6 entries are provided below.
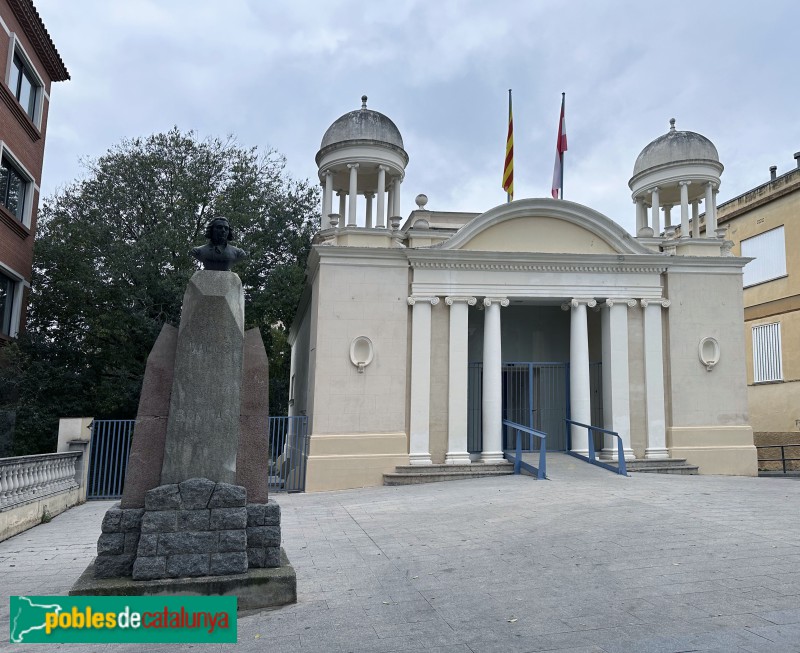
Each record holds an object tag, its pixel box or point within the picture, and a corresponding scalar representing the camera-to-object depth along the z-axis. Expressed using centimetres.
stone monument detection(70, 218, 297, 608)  561
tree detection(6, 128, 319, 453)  1684
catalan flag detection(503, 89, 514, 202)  1794
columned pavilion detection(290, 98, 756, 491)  1498
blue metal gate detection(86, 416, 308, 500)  1429
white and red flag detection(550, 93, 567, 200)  1877
